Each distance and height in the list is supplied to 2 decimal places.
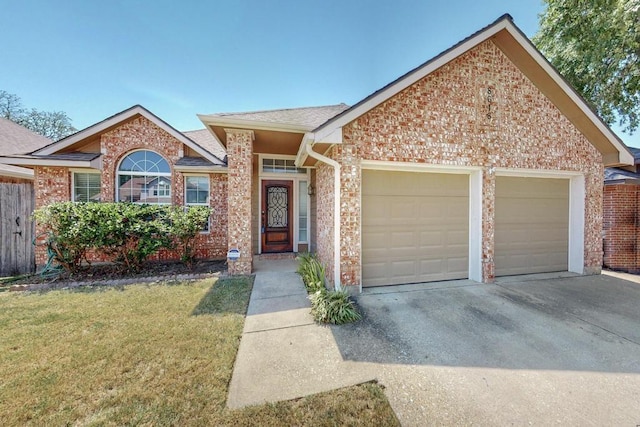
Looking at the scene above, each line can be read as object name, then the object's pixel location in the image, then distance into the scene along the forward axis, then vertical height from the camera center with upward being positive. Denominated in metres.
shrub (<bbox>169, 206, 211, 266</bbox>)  6.21 -0.37
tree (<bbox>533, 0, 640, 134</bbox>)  8.16 +5.95
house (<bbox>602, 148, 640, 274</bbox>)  6.91 -0.43
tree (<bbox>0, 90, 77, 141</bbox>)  23.16 +9.60
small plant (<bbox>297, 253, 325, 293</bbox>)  4.74 -1.36
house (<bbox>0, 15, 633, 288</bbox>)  4.70 +0.97
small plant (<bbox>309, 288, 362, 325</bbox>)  3.67 -1.54
